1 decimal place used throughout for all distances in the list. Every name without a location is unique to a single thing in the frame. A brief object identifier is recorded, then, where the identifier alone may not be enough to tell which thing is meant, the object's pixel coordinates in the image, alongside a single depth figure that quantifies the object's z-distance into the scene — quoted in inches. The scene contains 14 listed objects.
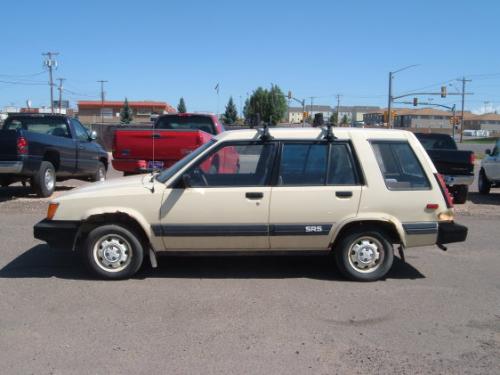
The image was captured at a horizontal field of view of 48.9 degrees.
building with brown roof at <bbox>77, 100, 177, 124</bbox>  3870.6
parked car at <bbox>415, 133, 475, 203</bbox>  465.4
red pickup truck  421.4
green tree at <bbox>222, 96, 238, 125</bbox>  3465.1
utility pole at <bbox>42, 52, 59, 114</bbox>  2848.4
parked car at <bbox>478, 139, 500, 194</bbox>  533.6
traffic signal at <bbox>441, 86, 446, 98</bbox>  2187.5
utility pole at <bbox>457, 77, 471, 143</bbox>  3368.1
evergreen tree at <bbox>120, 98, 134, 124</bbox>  3031.0
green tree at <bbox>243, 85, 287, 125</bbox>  3486.7
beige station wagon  230.5
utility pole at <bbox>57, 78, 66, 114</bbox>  3159.0
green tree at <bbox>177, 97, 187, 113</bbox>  3436.3
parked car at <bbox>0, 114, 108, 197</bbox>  423.8
